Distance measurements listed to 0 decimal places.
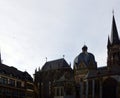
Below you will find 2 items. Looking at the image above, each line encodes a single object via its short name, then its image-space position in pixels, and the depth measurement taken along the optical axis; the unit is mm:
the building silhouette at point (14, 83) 61260
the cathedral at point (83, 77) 56281
